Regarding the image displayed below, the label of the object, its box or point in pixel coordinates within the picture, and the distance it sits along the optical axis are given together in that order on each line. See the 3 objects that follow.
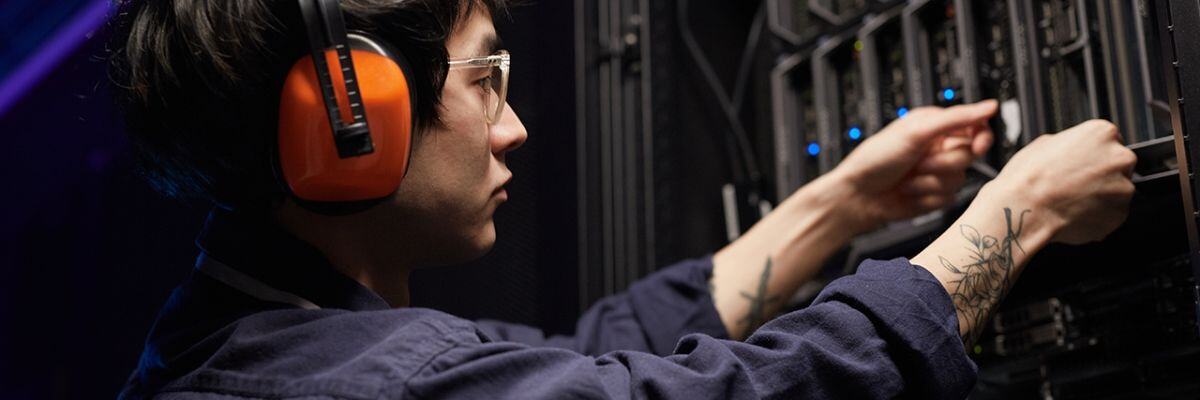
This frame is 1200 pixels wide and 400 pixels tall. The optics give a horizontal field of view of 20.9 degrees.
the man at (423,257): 1.95
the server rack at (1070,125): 2.03
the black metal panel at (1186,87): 1.92
